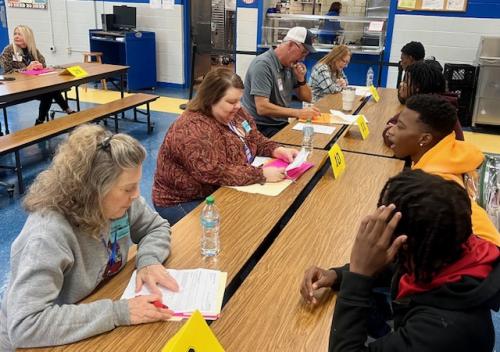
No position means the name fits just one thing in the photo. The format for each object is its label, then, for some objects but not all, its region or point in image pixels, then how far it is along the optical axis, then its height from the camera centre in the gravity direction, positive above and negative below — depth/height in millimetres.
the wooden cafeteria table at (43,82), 4227 -588
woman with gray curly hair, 1145 -585
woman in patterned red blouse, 2141 -582
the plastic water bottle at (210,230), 1608 -722
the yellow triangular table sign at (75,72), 5186 -522
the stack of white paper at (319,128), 3219 -657
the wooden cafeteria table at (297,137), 2926 -673
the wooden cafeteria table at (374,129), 2918 -674
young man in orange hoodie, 1976 -465
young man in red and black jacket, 897 -469
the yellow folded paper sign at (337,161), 2359 -649
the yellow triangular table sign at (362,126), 3150 -619
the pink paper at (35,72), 5219 -540
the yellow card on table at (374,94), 4371 -555
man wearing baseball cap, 3510 -400
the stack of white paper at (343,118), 3494 -635
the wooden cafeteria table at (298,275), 1222 -756
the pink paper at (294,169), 2328 -696
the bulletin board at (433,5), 6320 +387
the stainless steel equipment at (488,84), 5902 -589
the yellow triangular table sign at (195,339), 995 -666
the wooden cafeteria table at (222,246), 1169 -742
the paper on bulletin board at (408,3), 6554 +411
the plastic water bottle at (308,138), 2815 -653
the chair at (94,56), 7934 -555
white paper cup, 3807 -531
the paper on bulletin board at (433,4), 6402 +399
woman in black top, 5477 -414
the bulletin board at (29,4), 8867 +336
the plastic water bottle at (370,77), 5879 -543
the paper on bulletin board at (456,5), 6305 +389
